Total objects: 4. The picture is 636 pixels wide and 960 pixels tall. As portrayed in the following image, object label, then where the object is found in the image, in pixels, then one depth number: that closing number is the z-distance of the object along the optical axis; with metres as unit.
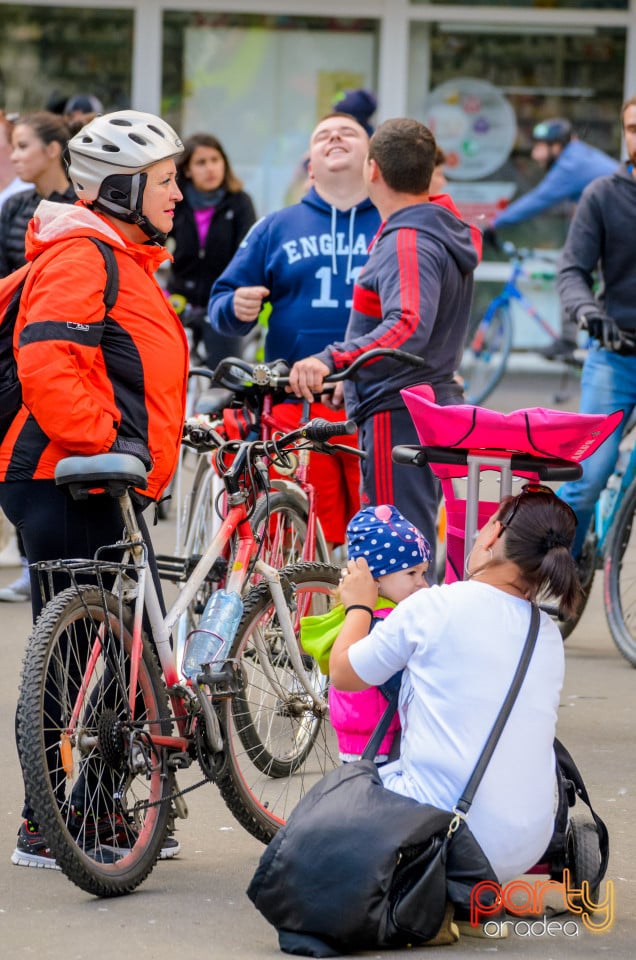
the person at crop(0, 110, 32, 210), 16.58
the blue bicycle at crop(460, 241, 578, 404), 23.61
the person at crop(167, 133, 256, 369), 17.52
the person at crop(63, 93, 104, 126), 18.56
